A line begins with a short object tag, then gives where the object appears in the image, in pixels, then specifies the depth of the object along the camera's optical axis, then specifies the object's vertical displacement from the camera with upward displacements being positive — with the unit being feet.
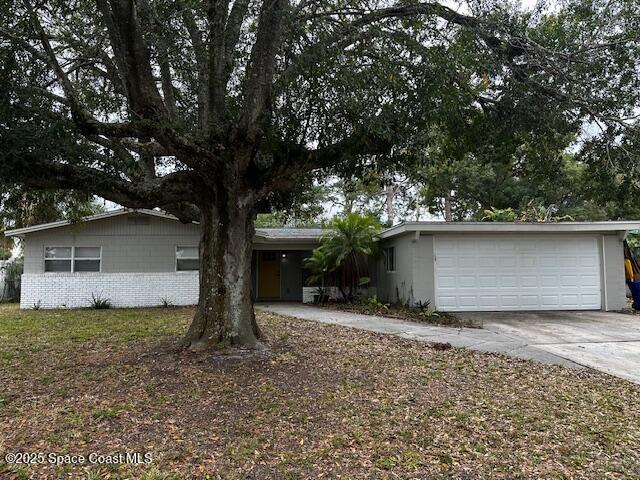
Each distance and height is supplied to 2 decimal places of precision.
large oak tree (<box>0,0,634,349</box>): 17.98 +7.75
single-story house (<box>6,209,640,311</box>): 41.29 +1.09
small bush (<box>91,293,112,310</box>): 48.39 -2.64
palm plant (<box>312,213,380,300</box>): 47.44 +2.63
